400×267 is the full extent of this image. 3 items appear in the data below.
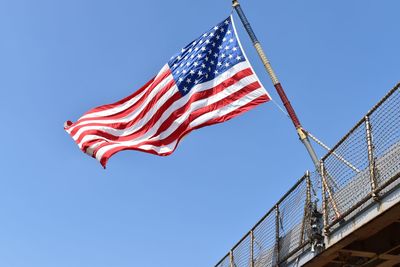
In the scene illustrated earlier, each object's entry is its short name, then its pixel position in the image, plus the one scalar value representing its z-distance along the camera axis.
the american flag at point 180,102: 14.75
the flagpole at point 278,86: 14.70
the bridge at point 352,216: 9.10
